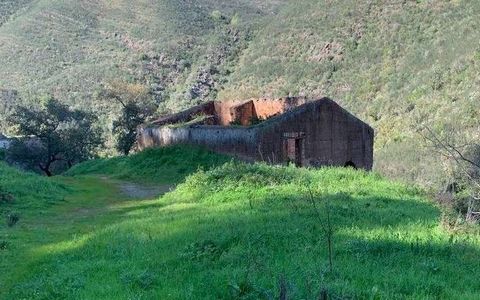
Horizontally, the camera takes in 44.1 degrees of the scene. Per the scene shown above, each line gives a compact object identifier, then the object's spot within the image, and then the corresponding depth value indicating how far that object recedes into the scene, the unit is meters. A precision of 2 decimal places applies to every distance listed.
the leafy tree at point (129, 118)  36.38
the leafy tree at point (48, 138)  31.88
